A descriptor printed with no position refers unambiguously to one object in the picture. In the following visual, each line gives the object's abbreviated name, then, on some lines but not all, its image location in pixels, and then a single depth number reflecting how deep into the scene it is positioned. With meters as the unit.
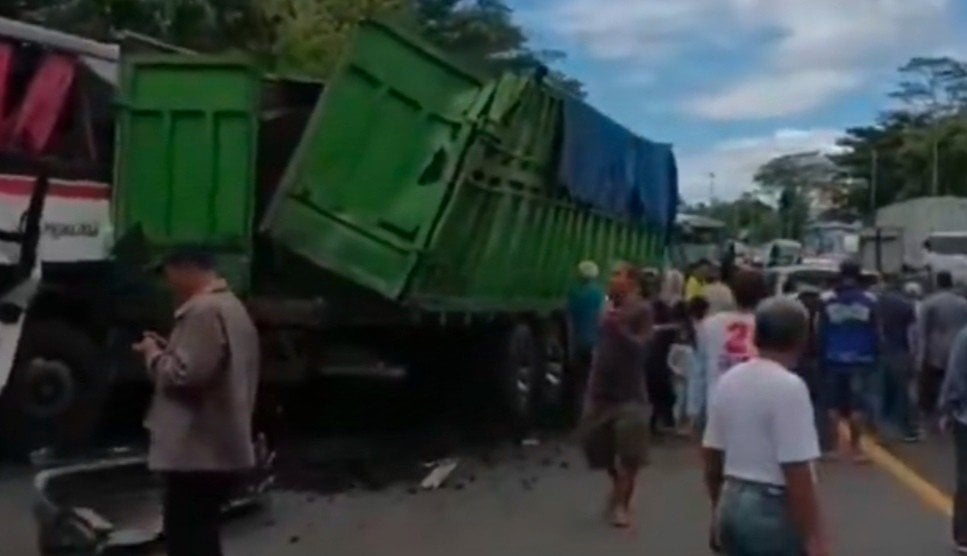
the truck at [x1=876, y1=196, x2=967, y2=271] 45.81
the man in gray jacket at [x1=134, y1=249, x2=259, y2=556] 8.09
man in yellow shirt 20.91
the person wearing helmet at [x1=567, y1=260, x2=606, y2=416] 19.22
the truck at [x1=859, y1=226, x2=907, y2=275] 42.25
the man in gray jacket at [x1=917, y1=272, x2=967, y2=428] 17.86
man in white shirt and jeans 6.65
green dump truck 14.97
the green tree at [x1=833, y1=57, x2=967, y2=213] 102.12
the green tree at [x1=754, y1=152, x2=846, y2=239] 126.00
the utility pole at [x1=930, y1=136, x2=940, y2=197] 100.57
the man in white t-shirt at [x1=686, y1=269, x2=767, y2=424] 10.79
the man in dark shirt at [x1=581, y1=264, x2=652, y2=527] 12.52
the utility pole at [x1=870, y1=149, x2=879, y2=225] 109.50
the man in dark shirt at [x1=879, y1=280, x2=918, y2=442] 18.98
